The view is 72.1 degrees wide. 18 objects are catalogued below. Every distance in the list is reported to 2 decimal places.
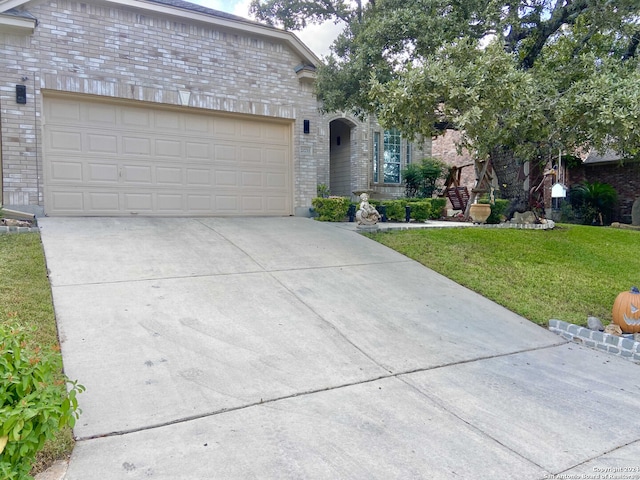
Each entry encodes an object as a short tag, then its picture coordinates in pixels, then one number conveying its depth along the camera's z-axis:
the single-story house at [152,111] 8.13
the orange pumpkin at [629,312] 4.51
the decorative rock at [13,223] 7.11
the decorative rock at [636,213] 14.59
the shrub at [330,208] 10.33
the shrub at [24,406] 1.66
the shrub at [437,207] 13.56
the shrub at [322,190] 13.59
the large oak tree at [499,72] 6.05
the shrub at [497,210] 12.89
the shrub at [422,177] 15.41
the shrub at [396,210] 11.45
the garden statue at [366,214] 8.82
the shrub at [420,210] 11.50
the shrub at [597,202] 15.75
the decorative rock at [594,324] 4.73
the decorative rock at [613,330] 4.56
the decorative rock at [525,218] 10.93
